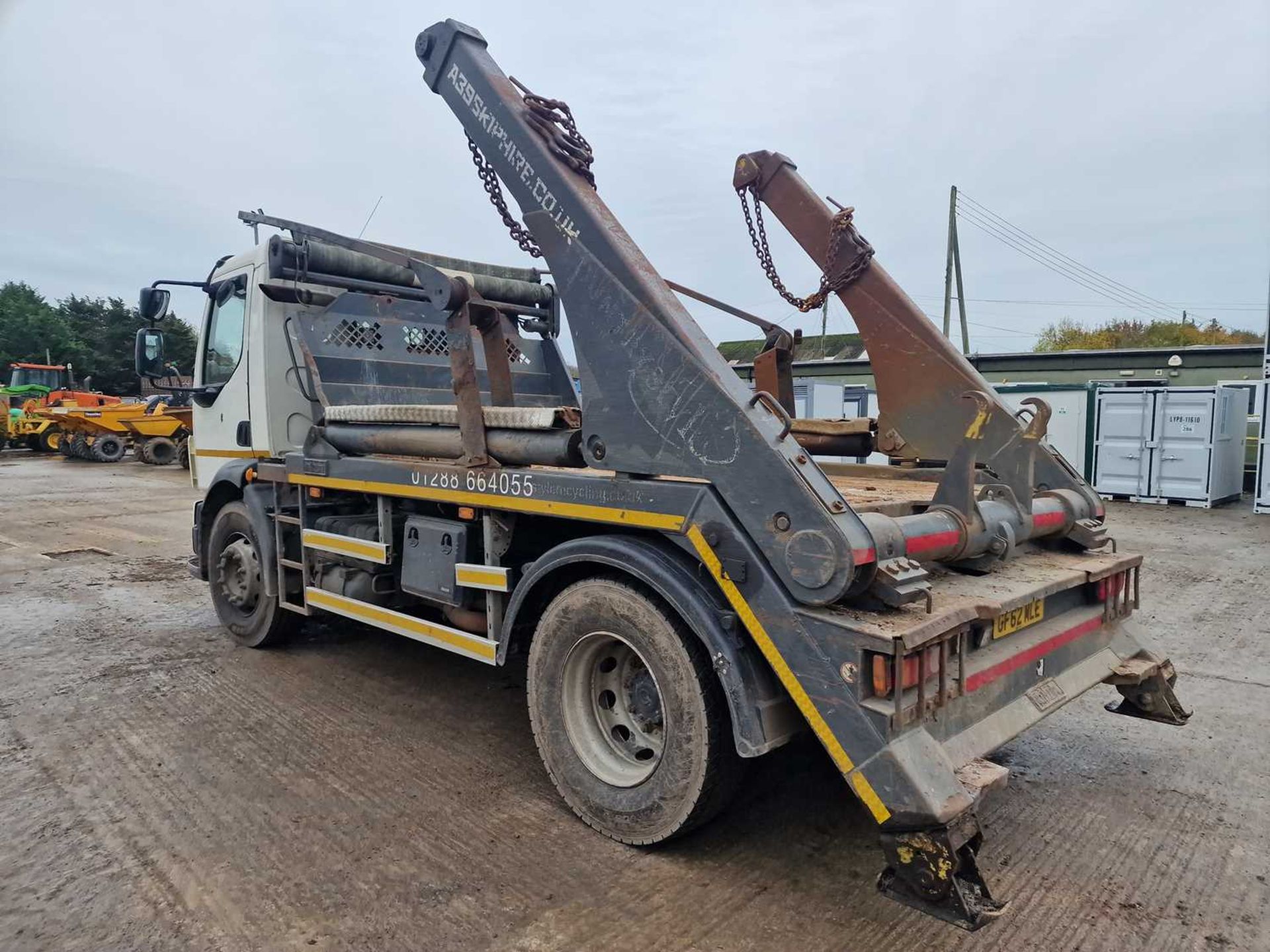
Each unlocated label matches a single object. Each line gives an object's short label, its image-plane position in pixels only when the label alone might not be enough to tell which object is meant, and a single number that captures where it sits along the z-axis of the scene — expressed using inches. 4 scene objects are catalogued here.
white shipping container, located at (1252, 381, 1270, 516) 498.0
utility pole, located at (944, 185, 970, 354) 980.6
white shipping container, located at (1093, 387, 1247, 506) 522.3
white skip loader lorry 97.7
